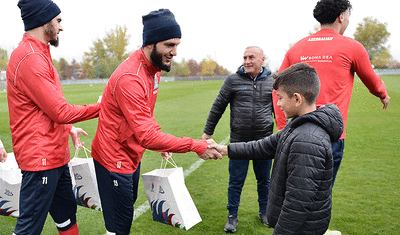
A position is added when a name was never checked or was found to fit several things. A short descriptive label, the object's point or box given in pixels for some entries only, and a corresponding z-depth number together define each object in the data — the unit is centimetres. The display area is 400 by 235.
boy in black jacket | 179
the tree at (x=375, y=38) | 7512
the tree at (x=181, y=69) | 9062
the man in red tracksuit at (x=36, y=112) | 221
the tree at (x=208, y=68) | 10512
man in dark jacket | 355
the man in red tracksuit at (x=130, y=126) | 216
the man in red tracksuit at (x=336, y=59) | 258
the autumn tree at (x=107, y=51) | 7194
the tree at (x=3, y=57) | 6916
